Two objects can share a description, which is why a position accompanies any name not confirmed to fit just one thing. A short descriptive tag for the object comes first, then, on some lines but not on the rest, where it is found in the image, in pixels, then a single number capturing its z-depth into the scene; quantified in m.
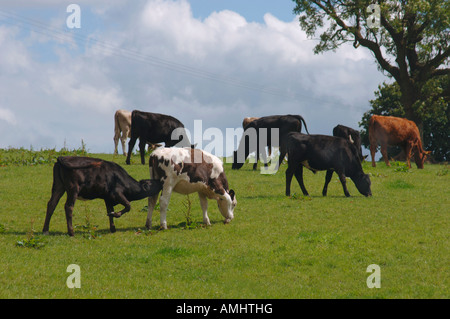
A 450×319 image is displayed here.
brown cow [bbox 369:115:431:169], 30.98
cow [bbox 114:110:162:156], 31.45
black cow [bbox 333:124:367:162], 29.31
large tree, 39.44
